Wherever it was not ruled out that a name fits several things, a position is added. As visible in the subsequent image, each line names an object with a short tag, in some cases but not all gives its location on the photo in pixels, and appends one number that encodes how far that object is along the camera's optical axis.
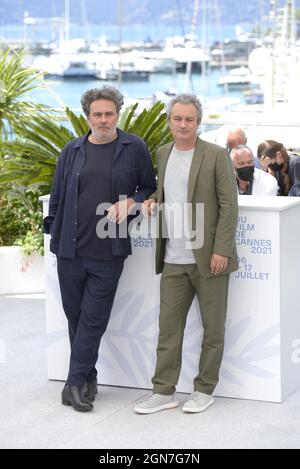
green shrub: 7.83
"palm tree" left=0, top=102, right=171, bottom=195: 7.92
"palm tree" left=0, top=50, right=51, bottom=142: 8.62
